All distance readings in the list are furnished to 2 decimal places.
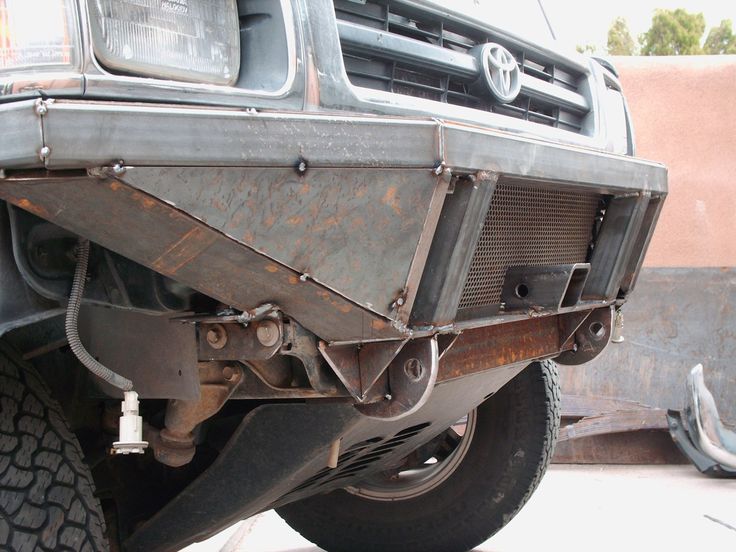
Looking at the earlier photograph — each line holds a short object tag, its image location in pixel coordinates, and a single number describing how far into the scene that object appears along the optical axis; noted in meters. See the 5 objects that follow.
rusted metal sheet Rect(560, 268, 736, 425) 7.89
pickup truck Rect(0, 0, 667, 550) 1.88
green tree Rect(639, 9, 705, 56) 29.48
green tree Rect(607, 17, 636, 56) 31.58
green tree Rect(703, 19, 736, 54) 30.14
